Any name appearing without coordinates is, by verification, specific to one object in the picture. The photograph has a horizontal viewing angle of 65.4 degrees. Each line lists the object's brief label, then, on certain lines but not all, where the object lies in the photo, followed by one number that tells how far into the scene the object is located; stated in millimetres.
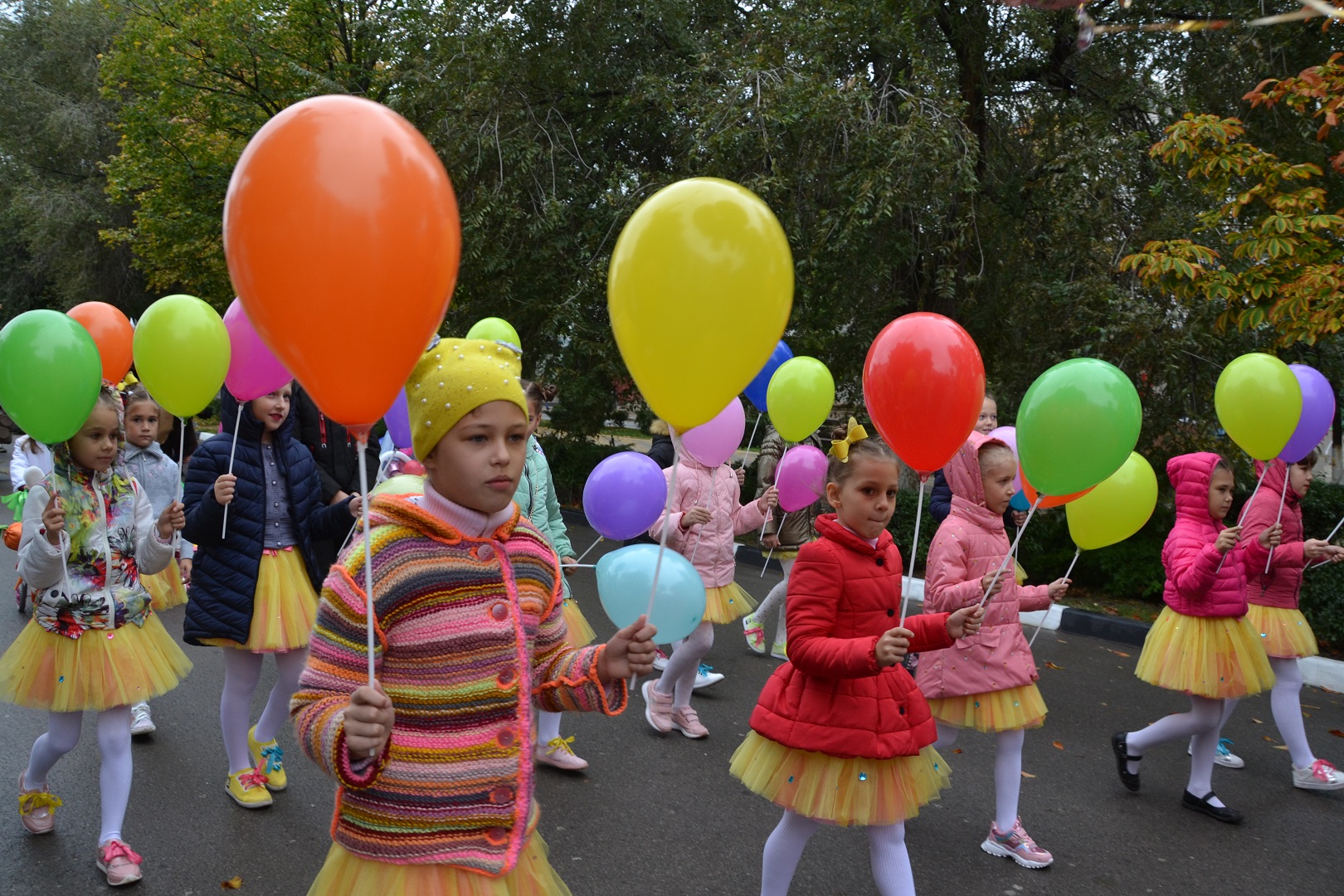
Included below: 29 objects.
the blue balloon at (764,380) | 6367
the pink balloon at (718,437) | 5258
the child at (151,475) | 5141
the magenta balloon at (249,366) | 4137
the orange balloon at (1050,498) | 3754
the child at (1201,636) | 4629
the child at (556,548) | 4918
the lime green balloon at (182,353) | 4113
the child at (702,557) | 5473
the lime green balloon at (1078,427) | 3389
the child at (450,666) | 2098
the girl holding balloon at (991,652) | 4012
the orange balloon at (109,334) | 5668
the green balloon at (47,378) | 3709
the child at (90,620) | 3746
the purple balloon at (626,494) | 4516
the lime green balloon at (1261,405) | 4641
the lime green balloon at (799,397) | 5703
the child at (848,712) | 3107
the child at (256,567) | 4277
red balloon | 3254
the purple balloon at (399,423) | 4512
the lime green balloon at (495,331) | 5738
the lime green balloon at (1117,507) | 4465
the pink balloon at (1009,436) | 4339
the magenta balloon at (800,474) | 5781
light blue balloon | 2908
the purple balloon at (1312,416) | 4918
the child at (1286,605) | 4973
